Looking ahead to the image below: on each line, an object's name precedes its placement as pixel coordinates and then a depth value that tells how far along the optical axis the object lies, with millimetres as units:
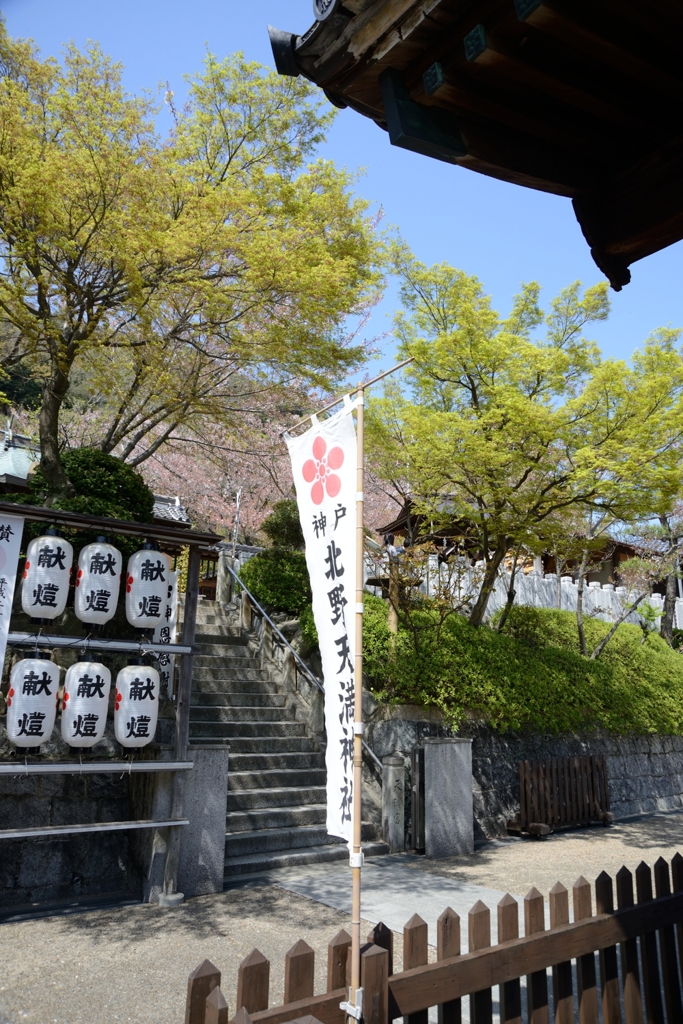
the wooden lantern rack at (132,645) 6039
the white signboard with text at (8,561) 5883
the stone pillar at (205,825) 6785
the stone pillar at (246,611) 13367
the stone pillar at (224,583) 15289
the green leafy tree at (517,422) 10359
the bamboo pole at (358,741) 2539
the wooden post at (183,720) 6582
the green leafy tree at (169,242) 8242
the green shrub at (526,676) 10312
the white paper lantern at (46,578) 6203
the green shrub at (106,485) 9523
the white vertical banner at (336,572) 3539
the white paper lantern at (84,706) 6207
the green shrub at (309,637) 11576
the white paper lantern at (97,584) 6438
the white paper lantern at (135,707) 6453
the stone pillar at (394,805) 8750
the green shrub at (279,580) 13055
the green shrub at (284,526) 14188
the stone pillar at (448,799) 8664
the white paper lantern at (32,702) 5957
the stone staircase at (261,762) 8117
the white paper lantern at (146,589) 6758
